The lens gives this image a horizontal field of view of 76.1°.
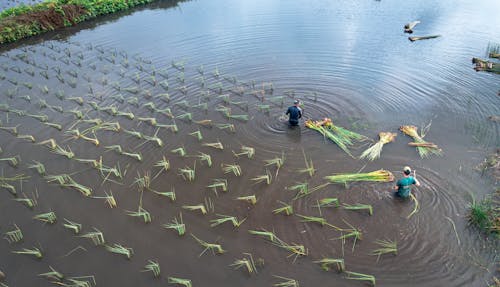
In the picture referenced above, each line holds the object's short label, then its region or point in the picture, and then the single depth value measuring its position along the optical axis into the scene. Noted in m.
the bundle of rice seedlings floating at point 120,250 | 6.79
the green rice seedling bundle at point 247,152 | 9.26
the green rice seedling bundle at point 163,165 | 8.98
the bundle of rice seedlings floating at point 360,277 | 5.98
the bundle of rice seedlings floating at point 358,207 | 7.31
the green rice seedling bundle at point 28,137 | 10.30
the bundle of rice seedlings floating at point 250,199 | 7.81
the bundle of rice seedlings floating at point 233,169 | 8.70
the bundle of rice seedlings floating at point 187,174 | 8.69
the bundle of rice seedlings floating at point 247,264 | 6.39
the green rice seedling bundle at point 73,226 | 7.41
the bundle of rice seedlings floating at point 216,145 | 9.68
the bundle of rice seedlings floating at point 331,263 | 6.27
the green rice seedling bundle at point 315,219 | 7.20
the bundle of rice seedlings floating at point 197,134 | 10.01
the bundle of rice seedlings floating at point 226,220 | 7.34
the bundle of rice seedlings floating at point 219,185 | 8.27
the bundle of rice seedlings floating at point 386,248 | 6.45
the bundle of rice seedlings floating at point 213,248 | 6.78
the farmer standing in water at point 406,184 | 7.22
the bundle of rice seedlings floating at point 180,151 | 9.45
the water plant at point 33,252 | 6.91
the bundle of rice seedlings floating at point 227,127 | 10.34
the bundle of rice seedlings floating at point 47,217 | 7.66
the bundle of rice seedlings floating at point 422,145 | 8.91
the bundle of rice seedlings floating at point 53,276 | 6.47
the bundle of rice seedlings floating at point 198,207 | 7.69
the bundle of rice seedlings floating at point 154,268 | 6.45
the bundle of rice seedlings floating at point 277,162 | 8.80
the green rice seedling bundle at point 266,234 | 6.95
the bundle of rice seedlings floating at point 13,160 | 9.45
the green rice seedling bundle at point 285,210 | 7.50
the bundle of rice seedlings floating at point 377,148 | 8.90
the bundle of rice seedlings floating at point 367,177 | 8.04
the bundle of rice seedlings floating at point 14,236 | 7.33
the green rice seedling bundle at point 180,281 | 6.10
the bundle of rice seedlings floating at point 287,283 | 6.05
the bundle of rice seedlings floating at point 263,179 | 8.36
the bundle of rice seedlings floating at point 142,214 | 7.57
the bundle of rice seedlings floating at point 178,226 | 7.21
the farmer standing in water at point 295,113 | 9.96
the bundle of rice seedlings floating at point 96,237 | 7.17
